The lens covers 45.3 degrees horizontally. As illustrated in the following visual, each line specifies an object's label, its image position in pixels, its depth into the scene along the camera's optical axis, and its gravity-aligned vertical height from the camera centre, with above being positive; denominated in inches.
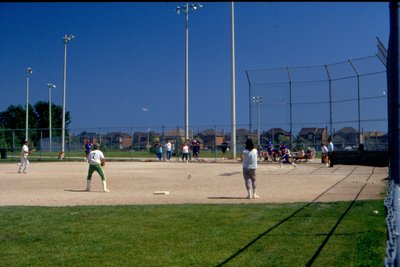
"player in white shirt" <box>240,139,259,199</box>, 513.7 -15.2
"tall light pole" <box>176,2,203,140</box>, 1715.1 +287.0
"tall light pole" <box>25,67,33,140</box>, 2359.7 +377.7
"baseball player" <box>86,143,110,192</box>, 615.8 -17.9
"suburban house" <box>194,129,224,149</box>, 1648.6 +37.4
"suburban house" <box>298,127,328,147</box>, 1332.4 +35.3
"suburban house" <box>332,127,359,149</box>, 1220.5 +28.6
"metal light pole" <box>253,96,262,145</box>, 1314.0 +134.7
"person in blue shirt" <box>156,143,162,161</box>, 1534.2 -9.5
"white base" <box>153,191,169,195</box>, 590.6 -55.4
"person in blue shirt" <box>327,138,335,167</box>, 1059.3 -7.5
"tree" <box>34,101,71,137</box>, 4083.2 +292.3
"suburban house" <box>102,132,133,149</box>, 1814.7 +31.1
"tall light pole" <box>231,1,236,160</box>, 1491.1 +159.6
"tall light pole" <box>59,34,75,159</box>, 1706.4 +227.8
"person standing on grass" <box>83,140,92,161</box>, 1473.9 +3.6
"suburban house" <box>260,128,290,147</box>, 1366.9 +38.1
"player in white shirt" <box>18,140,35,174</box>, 959.6 -13.6
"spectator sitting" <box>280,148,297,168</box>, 1237.1 -24.1
